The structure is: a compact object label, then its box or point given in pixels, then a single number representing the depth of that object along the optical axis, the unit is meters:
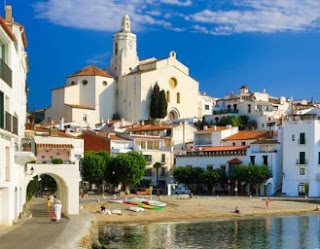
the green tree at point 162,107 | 115.50
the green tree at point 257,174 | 73.12
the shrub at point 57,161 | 38.17
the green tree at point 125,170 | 68.56
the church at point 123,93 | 117.50
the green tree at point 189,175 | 77.75
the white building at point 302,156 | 74.25
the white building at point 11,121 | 24.12
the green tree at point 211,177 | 76.44
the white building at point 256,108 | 106.94
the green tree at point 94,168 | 67.62
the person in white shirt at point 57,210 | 31.09
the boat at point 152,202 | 54.31
